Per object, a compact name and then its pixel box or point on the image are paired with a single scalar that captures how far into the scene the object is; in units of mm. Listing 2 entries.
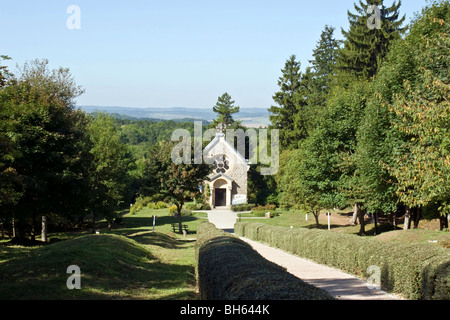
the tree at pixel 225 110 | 97875
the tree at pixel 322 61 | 66950
